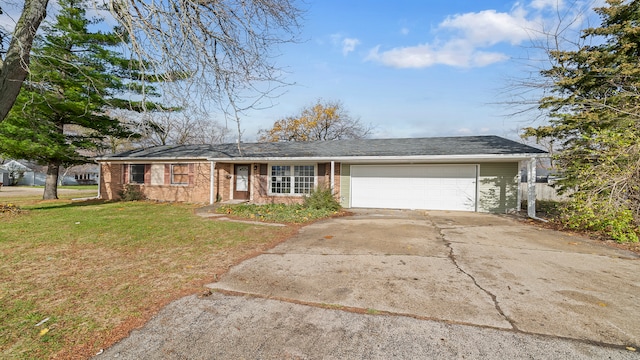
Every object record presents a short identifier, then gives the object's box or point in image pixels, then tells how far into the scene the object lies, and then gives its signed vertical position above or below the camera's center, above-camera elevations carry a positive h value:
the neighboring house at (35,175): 37.84 -0.40
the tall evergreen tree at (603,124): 6.68 +2.02
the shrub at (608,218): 6.55 -0.88
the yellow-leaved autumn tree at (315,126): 30.45 +5.54
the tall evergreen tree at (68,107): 12.51 +3.04
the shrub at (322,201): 11.28 -0.96
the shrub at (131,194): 15.48 -1.10
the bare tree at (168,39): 4.55 +2.32
